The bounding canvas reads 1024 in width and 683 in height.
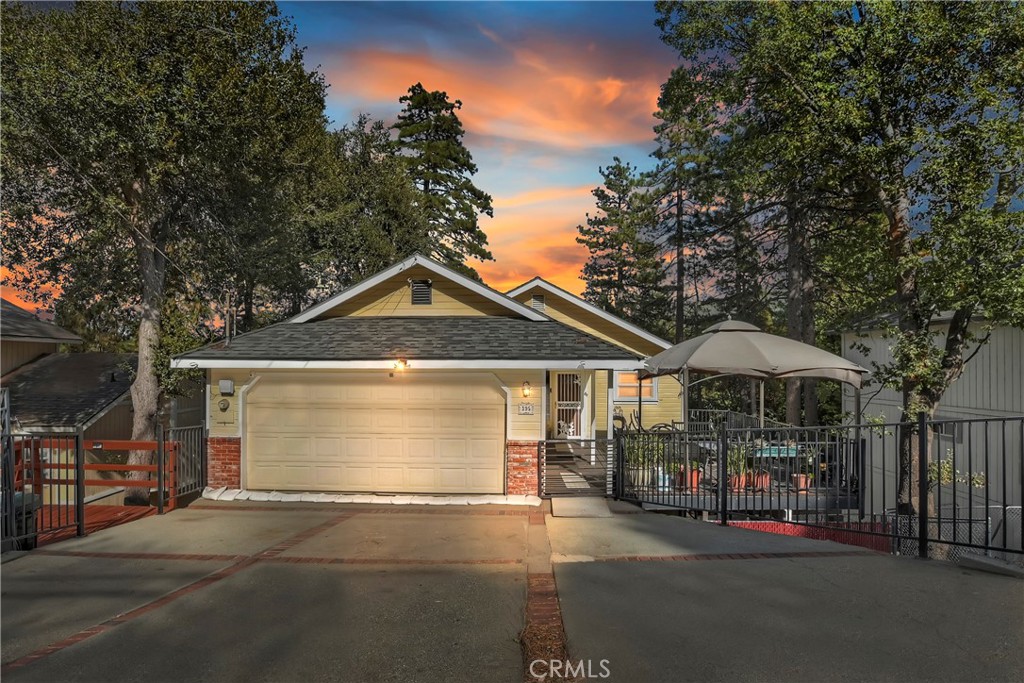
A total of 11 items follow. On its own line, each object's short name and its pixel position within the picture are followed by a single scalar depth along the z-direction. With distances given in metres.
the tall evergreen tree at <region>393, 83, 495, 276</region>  34.56
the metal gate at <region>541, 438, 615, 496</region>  10.19
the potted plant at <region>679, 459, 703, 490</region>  9.01
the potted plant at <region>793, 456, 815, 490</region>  9.97
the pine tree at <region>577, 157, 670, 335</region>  34.84
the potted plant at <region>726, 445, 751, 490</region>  9.03
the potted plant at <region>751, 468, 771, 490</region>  8.74
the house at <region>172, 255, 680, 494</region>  10.19
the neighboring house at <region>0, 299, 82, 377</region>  19.12
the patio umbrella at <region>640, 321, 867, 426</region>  9.55
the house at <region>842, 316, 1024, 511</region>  11.42
